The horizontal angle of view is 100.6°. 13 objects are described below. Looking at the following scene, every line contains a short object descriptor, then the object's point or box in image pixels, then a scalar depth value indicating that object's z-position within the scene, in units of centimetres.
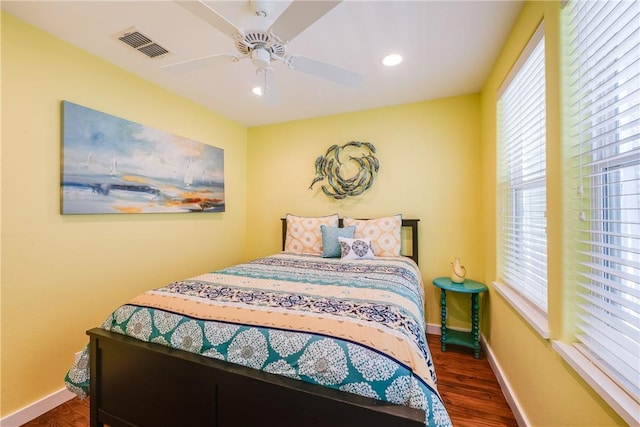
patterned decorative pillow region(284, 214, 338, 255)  298
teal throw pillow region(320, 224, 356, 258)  272
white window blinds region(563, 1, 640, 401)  85
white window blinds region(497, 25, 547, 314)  149
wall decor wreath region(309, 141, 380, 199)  309
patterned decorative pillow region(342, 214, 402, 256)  271
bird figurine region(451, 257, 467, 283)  247
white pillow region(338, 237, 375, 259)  255
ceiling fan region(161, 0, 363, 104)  112
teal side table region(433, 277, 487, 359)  234
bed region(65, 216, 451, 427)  97
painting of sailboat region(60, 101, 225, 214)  191
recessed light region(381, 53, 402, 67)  205
